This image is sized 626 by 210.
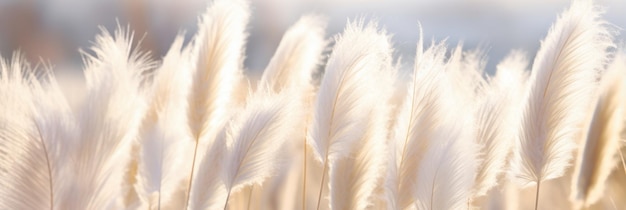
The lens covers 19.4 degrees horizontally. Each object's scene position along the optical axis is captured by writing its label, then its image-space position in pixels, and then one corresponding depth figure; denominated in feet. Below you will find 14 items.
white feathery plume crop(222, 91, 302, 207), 9.57
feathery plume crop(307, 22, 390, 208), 9.55
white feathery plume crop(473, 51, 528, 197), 9.70
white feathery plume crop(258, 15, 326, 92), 10.20
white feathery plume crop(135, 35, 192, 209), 9.83
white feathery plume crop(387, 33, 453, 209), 9.46
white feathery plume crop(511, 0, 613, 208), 9.43
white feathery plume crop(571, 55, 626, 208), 9.81
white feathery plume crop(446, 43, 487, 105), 10.13
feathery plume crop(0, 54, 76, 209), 9.10
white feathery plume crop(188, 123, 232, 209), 9.62
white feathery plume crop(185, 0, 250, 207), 9.76
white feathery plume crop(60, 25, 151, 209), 9.21
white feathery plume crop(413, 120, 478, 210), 9.38
